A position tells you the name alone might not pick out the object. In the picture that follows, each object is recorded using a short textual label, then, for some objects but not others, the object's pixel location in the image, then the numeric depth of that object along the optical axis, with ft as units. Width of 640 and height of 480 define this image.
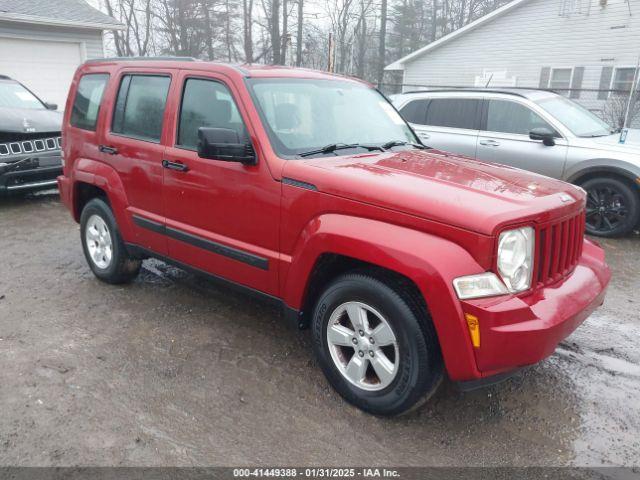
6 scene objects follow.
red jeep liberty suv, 7.96
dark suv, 23.56
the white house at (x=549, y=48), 52.49
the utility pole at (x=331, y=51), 43.28
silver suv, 21.20
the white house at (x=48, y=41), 42.60
